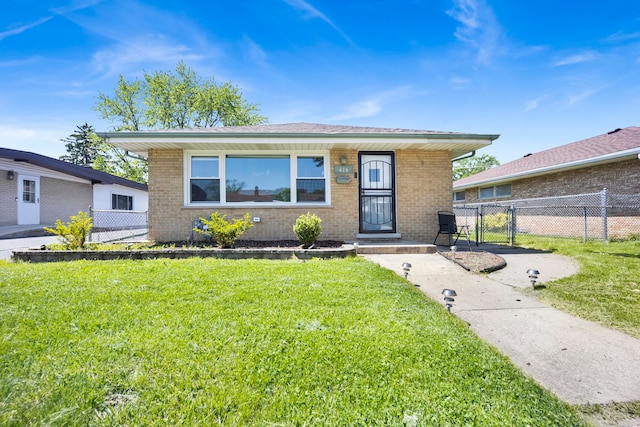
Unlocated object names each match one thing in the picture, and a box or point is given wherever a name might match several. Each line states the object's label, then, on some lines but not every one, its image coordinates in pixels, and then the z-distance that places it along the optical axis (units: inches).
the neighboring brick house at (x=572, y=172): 376.8
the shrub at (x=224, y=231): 246.8
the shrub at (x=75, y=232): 237.2
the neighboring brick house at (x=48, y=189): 513.3
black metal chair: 297.6
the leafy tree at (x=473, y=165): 1574.4
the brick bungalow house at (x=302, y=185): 302.0
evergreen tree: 1761.8
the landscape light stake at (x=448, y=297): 119.7
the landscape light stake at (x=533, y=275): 160.1
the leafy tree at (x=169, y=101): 945.5
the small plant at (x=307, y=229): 255.8
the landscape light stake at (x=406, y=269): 172.6
